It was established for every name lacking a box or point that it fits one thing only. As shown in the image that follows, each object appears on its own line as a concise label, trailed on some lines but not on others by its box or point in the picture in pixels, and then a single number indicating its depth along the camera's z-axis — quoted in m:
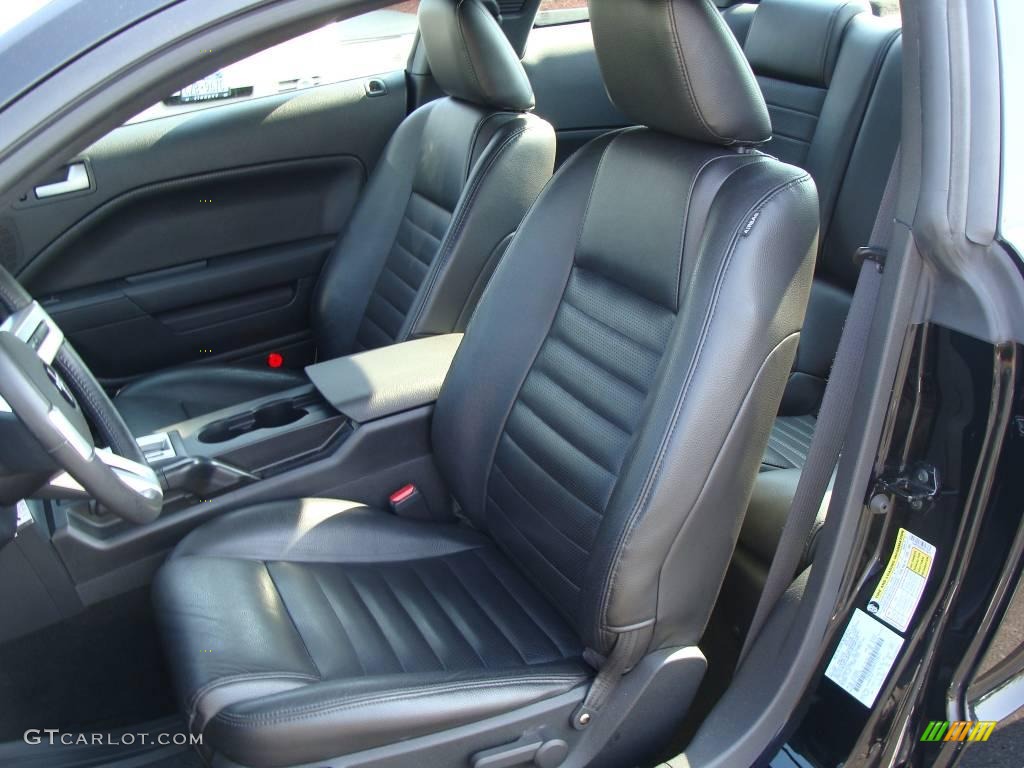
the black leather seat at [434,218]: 2.17
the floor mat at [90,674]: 1.67
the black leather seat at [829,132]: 2.12
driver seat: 1.27
